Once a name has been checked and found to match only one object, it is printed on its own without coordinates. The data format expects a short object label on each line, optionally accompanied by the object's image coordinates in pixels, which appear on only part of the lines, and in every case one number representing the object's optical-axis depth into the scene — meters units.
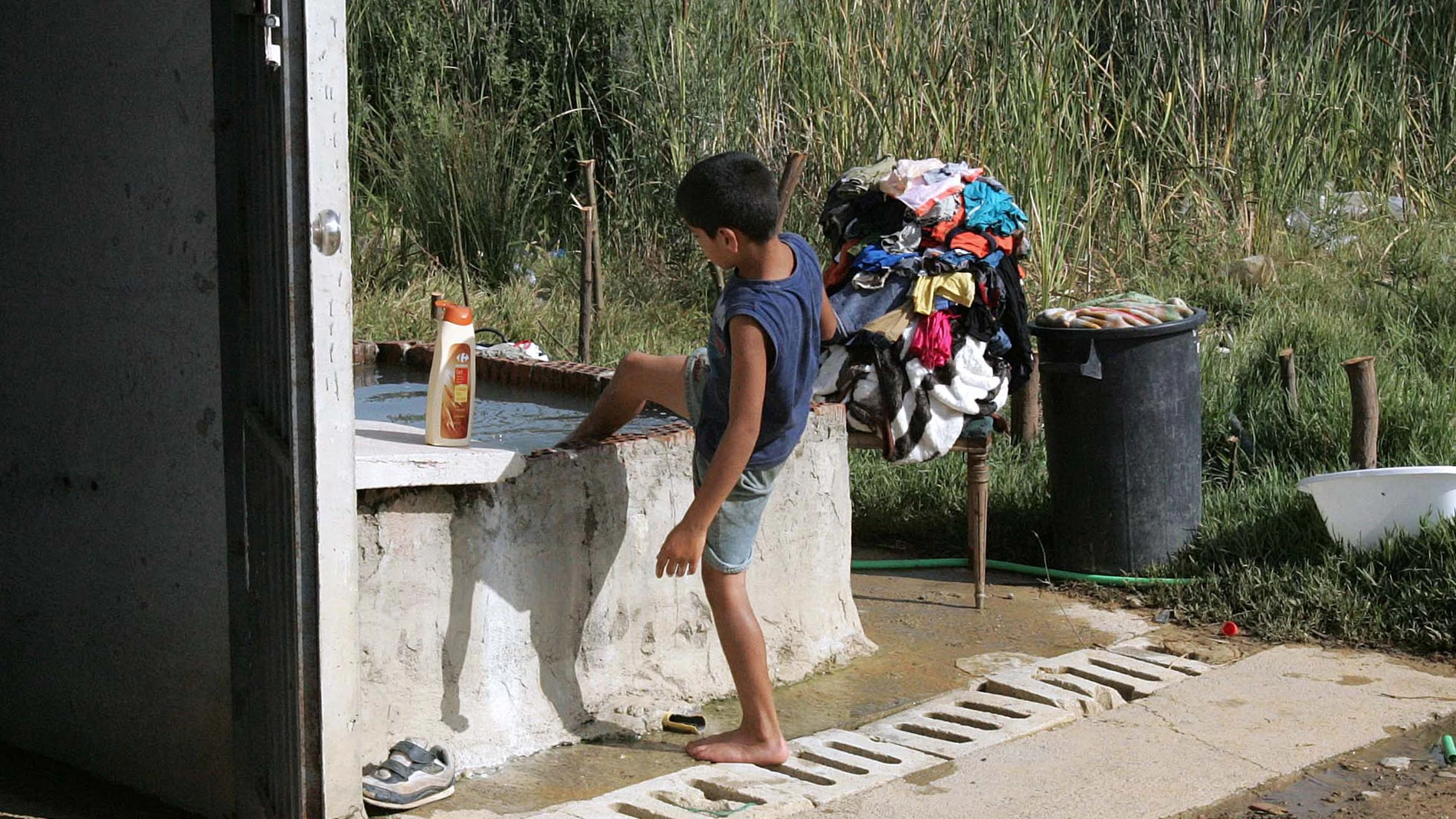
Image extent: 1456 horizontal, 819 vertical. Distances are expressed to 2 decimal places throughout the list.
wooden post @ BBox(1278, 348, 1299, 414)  6.26
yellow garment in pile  5.29
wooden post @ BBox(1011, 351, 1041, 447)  6.54
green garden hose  5.50
